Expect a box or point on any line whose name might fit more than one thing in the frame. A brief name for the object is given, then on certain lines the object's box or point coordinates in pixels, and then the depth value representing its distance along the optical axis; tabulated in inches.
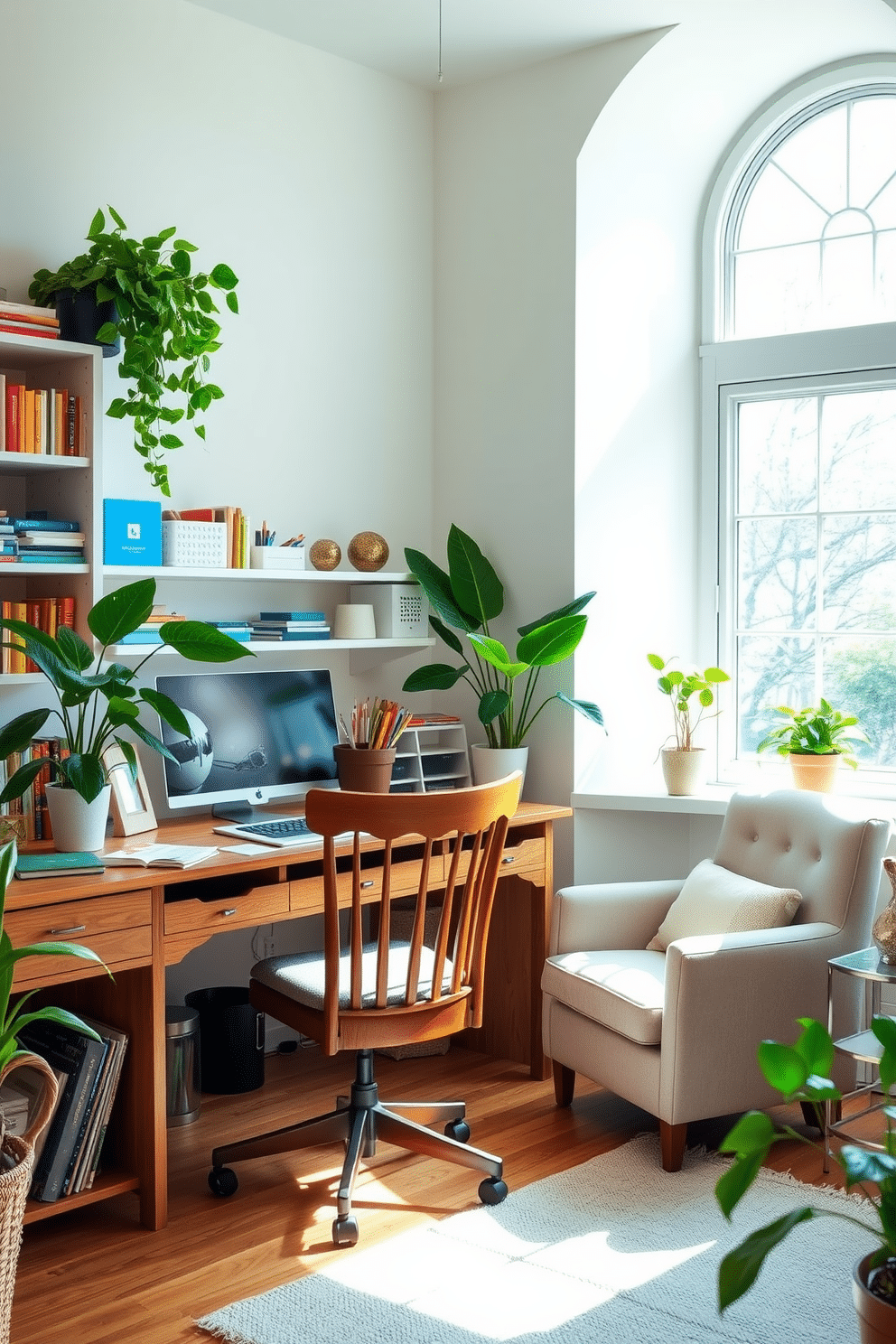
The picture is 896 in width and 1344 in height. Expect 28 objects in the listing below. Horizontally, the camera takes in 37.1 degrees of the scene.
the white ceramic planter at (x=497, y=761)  155.5
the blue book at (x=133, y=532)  128.6
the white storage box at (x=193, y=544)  134.8
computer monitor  134.7
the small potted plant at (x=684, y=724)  157.1
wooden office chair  108.8
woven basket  86.3
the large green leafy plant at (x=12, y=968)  88.4
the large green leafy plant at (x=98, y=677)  112.7
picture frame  127.4
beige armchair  120.1
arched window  159.6
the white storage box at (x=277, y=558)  143.9
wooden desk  105.9
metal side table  115.6
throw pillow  130.1
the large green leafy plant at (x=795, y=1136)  56.5
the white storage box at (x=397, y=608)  157.1
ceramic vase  121.4
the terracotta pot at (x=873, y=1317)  57.0
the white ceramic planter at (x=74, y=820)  118.2
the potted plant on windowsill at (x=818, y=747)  151.3
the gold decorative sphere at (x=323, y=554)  153.1
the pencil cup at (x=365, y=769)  137.9
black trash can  141.8
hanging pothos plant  122.3
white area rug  96.1
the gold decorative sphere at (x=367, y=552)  156.7
